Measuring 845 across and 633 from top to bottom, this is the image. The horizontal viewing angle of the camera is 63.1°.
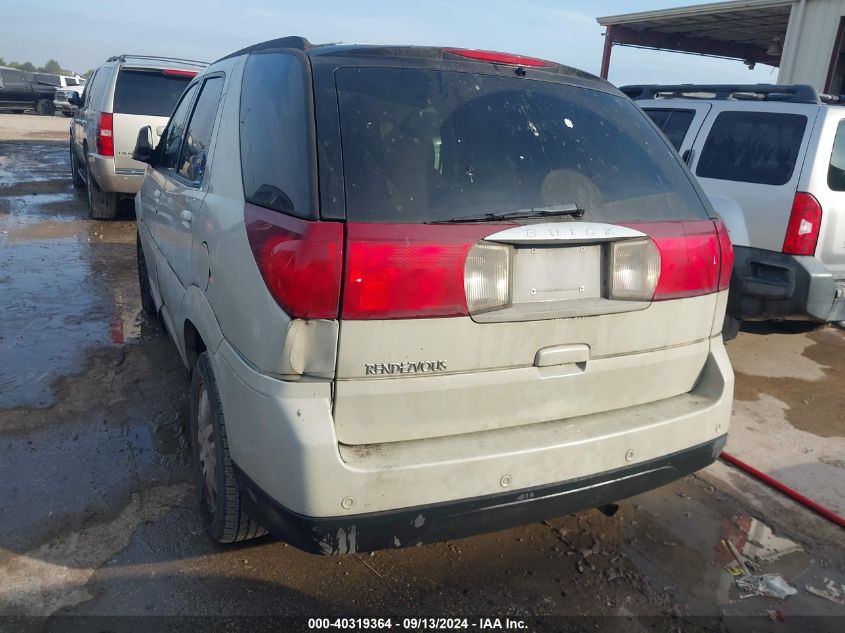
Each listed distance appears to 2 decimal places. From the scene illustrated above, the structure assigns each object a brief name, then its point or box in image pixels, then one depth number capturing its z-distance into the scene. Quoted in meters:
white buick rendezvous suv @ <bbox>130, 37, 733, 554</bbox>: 2.04
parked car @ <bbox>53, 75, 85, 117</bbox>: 31.83
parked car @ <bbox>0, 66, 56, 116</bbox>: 30.64
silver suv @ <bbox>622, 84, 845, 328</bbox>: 4.66
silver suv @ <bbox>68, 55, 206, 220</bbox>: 8.51
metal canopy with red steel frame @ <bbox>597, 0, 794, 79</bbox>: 12.17
